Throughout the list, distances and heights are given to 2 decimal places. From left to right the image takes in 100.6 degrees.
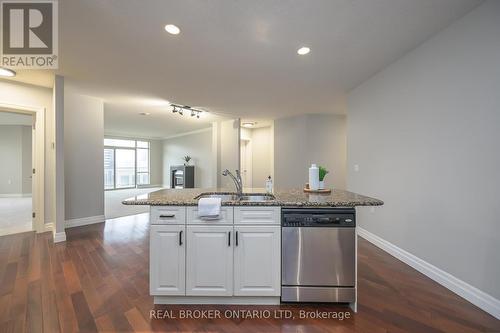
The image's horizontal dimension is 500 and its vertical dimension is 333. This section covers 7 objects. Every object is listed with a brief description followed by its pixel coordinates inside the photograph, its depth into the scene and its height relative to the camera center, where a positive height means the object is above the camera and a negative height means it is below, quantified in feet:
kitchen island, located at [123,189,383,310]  5.80 -2.38
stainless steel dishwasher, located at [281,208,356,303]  5.78 -2.50
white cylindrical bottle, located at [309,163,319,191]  7.75 -0.50
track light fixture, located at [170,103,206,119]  16.08 +4.61
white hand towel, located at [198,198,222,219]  5.60 -1.16
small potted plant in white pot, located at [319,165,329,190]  7.91 -0.44
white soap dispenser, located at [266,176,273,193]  7.71 -0.79
